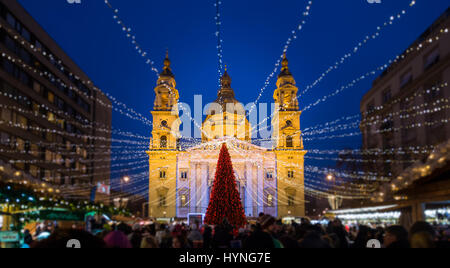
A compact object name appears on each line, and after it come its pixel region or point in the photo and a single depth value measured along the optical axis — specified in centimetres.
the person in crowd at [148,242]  661
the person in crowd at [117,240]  422
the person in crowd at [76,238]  293
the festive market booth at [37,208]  1598
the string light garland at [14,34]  3355
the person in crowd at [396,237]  508
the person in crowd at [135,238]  958
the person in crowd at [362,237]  872
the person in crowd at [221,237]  988
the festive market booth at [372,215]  2099
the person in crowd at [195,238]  1045
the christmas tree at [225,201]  1889
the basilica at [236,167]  5600
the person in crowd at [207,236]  1235
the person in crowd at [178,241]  826
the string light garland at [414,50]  2465
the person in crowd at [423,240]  464
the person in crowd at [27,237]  1397
